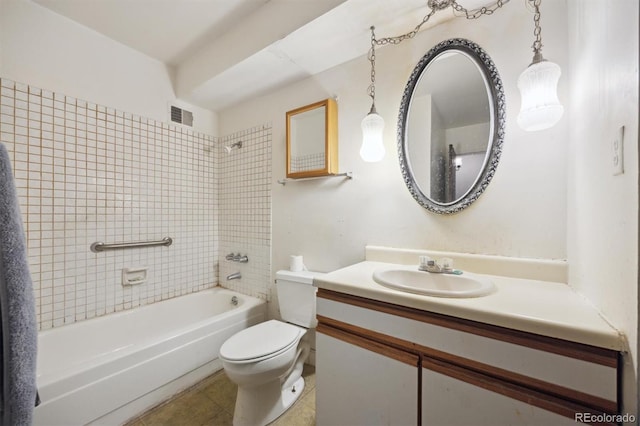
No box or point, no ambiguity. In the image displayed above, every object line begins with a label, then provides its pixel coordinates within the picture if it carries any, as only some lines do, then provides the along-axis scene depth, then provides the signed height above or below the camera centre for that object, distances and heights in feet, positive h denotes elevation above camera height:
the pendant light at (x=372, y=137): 4.38 +1.43
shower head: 7.20 +2.05
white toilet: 3.89 -2.42
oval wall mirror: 3.71 +1.49
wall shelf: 5.10 +0.83
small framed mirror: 5.21 +1.71
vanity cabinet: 1.94 -1.57
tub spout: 6.99 -1.87
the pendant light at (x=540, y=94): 2.93 +1.50
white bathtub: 3.70 -2.84
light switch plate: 1.79 +0.48
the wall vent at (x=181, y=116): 6.85 +2.85
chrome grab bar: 5.42 -0.79
